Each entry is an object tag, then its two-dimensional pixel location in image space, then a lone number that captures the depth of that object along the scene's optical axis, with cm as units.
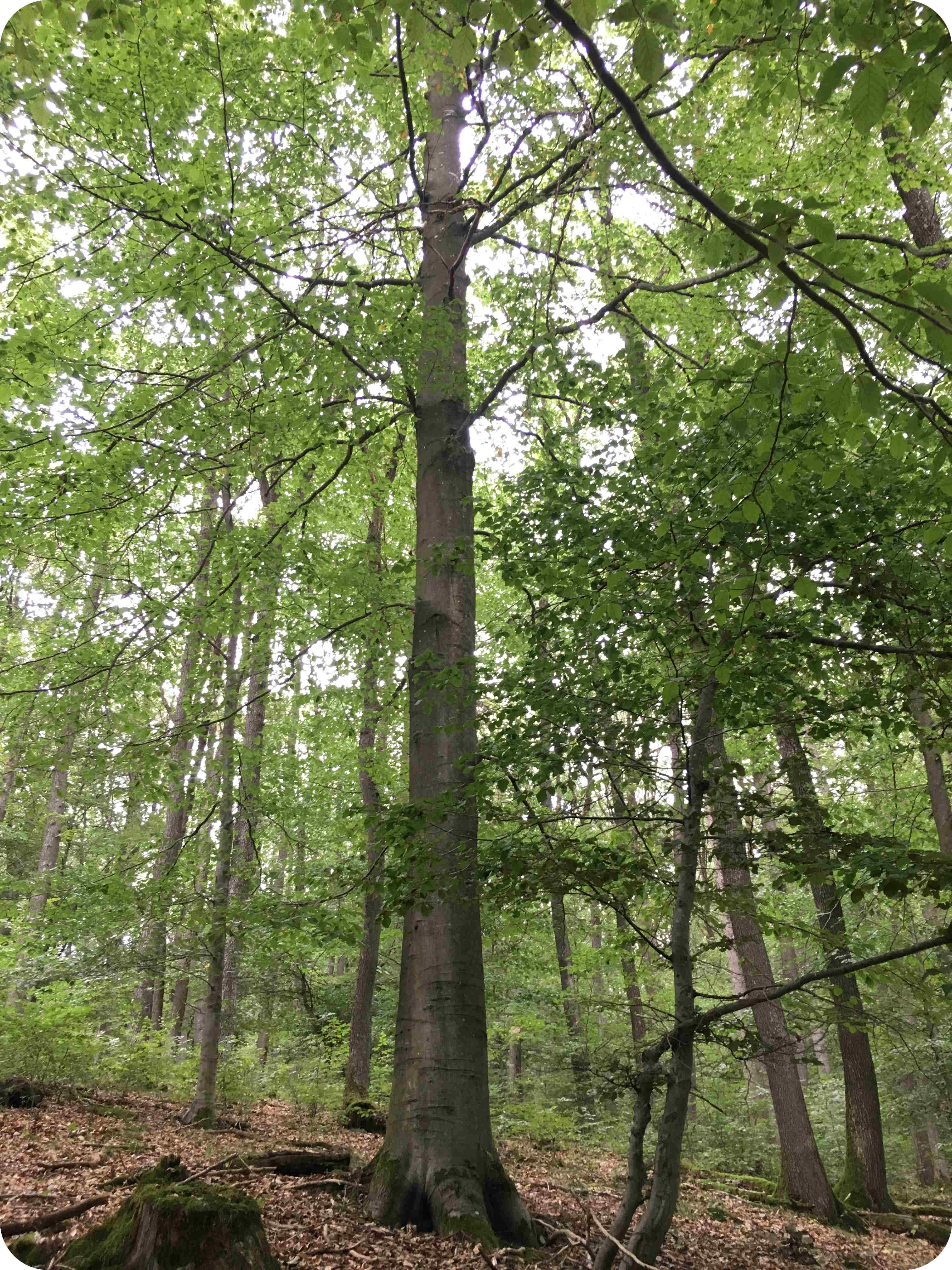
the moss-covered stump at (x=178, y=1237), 293
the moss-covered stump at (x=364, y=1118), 753
